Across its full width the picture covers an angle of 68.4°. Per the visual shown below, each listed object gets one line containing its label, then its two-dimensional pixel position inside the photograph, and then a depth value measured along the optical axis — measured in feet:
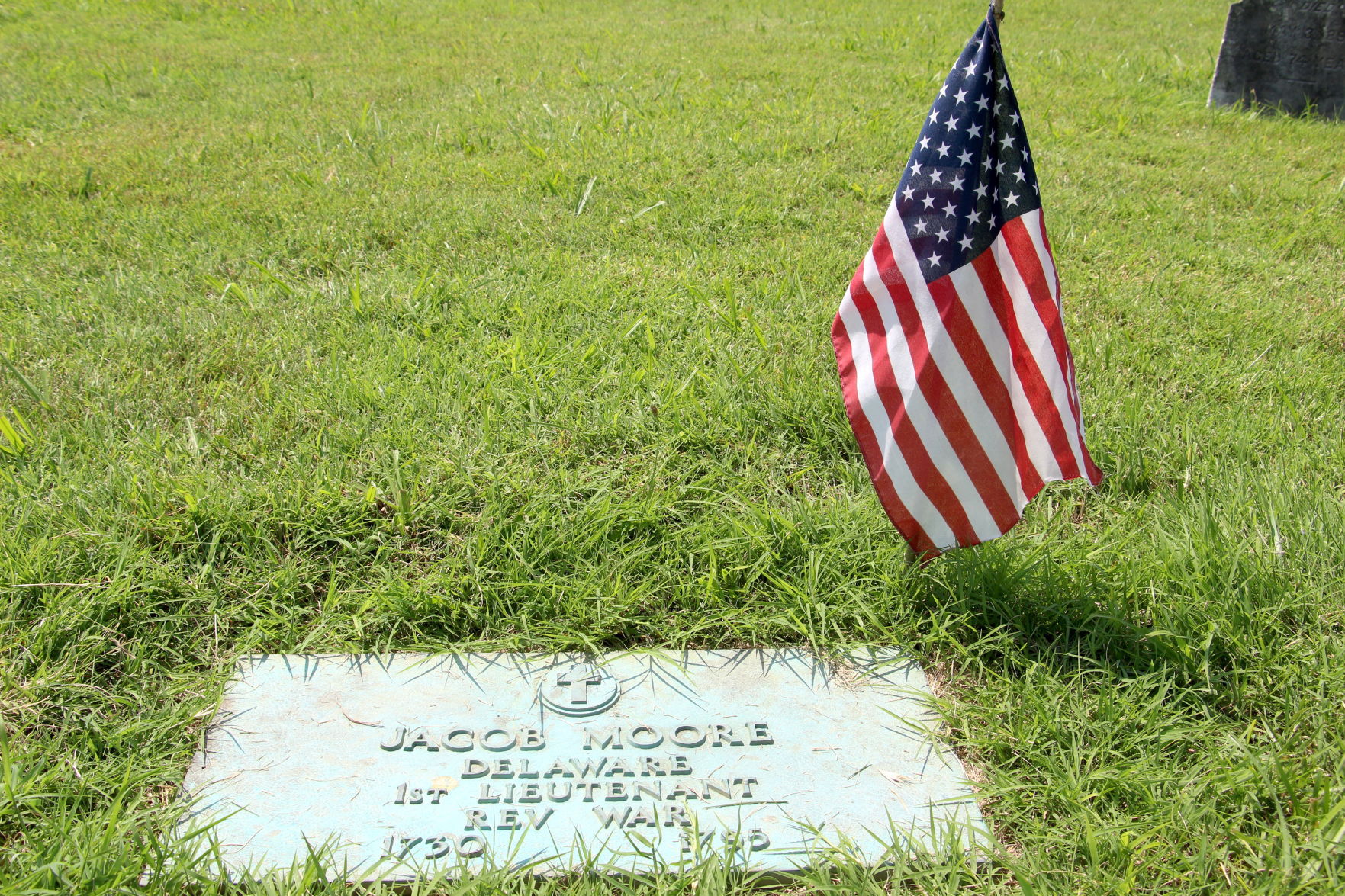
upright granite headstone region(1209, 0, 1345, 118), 19.74
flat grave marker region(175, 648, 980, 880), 5.82
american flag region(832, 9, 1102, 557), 6.82
